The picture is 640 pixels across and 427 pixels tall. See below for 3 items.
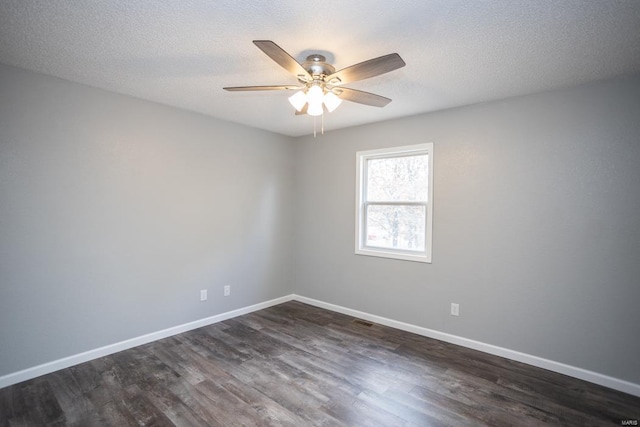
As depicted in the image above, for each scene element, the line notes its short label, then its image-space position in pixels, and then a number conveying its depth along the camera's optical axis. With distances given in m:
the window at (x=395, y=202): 3.50
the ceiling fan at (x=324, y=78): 1.70
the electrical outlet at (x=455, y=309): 3.20
